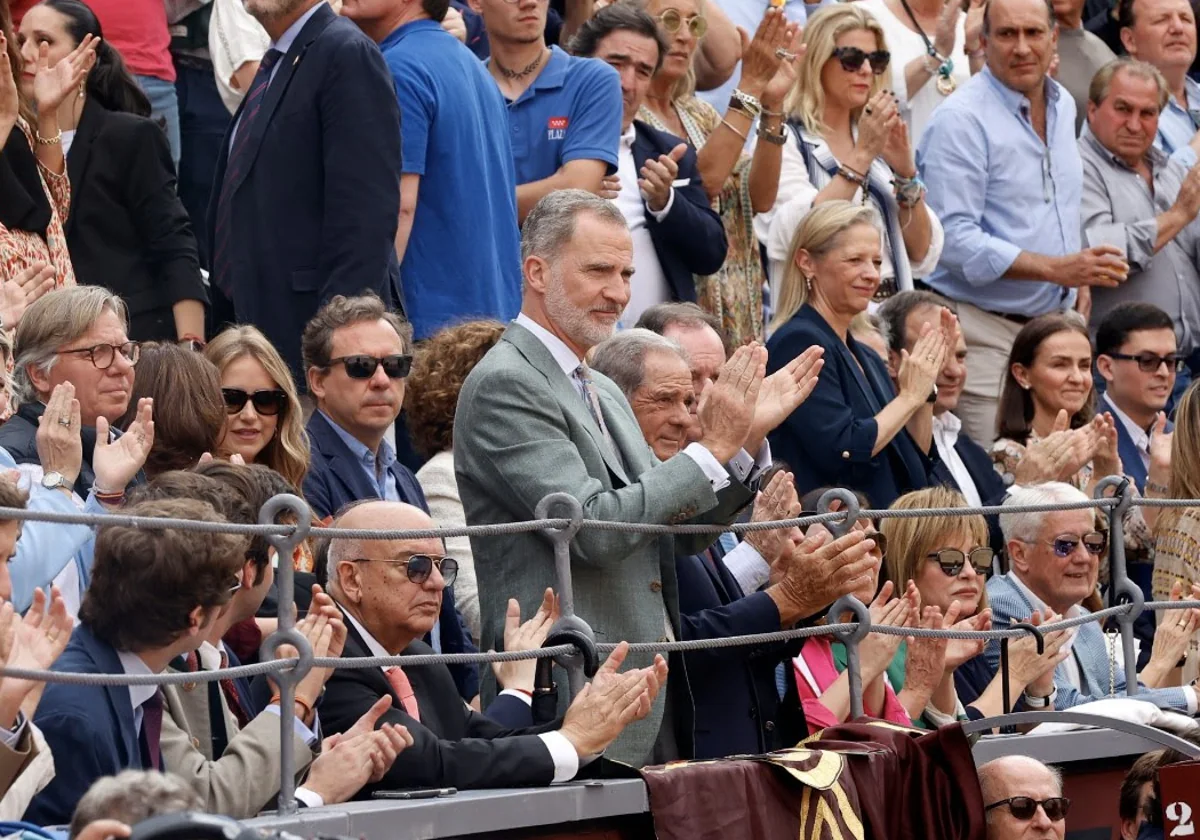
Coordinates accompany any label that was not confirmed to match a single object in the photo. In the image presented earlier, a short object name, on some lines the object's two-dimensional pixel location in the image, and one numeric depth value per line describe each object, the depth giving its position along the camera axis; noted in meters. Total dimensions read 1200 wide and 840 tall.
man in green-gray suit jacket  12.14
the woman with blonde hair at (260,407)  14.28
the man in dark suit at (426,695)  11.19
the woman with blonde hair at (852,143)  20.72
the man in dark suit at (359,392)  14.74
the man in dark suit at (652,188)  19.39
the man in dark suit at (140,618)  10.21
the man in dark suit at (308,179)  15.91
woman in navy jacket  17.27
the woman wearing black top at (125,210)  17.17
